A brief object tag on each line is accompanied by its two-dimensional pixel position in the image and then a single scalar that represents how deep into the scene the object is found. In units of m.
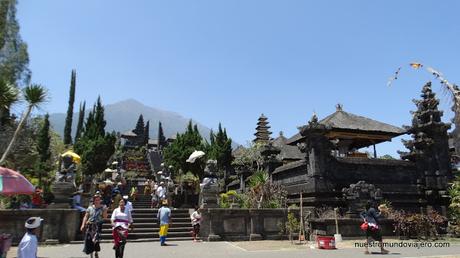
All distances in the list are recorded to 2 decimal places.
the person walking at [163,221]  14.52
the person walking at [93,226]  9.69
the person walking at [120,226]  9.59
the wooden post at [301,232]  14.73
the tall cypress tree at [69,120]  56.04
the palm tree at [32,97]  14.11
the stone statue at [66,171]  15.94
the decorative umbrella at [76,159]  24.53
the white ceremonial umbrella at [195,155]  24.50
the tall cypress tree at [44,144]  39.50
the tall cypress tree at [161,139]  79.60
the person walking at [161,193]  21.59
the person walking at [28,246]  5.54
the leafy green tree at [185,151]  40.41
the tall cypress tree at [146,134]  80.59
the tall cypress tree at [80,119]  57.10
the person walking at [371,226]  11.45
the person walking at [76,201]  15.99
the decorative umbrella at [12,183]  7.40
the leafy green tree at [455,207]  16.69
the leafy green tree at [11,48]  32.09
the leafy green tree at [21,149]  25.62
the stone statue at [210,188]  16.45
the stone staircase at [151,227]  16.39
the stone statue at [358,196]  15.93
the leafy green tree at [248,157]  37.03
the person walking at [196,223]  16.02
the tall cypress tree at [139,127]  80.29
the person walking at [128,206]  10.48
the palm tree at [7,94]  13.78
